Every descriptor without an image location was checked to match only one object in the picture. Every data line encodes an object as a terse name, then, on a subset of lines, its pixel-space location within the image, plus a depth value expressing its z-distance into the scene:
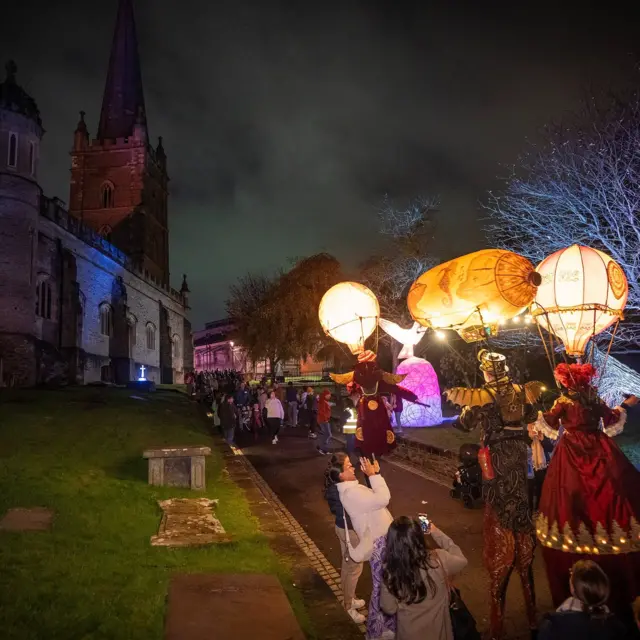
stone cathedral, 24.22
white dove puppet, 11.69
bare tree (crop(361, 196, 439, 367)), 21.58
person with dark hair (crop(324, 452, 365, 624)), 4.46
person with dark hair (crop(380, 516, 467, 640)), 2.87
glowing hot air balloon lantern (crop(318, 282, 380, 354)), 6.83
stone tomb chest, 8.54
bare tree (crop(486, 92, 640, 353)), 11.98
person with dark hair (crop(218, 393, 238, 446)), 16.25
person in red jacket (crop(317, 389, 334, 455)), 14.14
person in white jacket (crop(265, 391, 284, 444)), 16.44
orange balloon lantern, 5.22
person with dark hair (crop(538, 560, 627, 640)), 2.73
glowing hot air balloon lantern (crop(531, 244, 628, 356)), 5.24
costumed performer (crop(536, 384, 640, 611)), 3.98
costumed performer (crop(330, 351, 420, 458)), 6.45
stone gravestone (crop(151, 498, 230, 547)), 5.76
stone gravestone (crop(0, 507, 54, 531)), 5.76
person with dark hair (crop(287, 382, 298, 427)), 21.34
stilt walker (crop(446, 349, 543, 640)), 4.14
